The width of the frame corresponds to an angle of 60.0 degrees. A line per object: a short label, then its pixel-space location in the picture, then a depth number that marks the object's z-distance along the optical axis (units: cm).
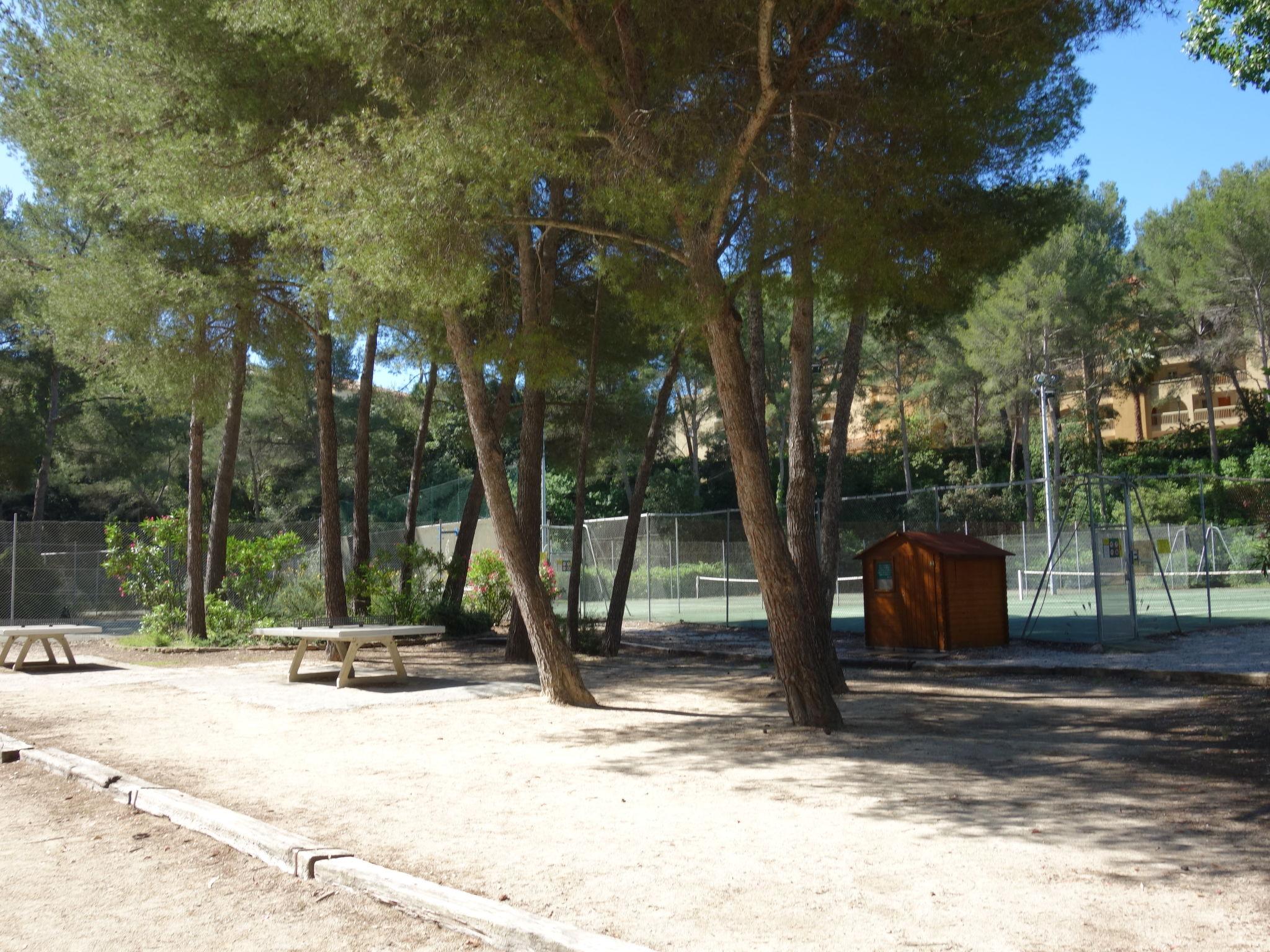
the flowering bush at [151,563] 1881
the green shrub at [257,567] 1845
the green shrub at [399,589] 1753
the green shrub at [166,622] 1808
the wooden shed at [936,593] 1480
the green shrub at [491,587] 1919
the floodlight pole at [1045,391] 3125
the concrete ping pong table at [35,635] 1403
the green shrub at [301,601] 1858
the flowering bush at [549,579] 1935
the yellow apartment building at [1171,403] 4806
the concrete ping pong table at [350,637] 1145
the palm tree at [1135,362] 4459
